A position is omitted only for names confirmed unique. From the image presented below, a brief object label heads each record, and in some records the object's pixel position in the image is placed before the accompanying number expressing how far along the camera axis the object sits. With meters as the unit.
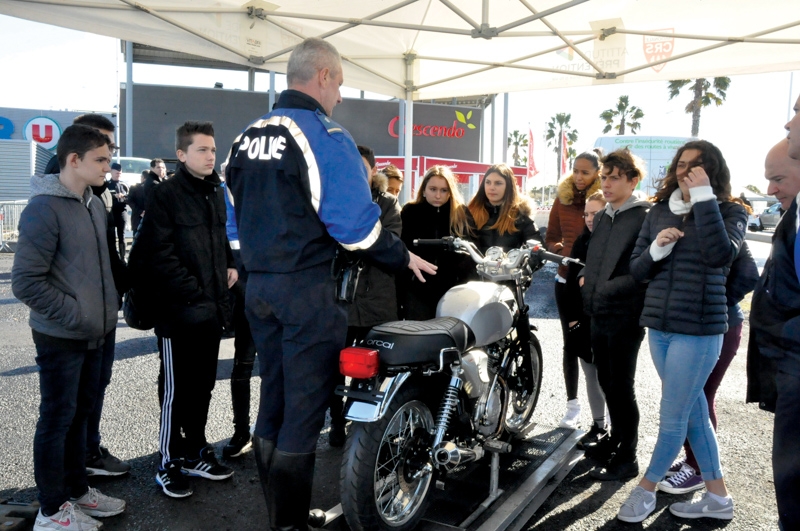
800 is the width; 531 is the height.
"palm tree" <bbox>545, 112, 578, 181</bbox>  64.94
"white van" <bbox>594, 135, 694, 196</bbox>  14.63
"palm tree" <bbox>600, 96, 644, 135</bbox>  42.56
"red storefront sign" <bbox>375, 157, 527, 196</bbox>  16.20
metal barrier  13.83
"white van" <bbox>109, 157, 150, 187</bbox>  17.30
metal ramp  2.89
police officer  2.43
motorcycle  2.50
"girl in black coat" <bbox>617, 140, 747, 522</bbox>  2.98
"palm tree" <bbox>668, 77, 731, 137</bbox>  29.25
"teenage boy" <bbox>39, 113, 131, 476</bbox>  3.32
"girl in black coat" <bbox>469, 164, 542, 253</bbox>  4.49
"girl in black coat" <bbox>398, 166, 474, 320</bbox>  4.66
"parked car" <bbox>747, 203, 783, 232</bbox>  26.70
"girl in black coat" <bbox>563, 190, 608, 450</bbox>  4.15
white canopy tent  4.90
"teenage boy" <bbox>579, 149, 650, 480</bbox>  3.60
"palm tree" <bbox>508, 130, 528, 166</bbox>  74.17
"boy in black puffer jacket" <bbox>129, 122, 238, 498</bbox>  3.33
